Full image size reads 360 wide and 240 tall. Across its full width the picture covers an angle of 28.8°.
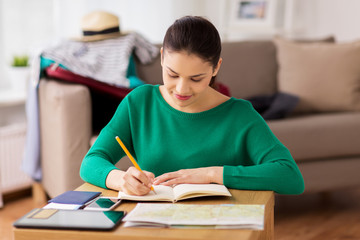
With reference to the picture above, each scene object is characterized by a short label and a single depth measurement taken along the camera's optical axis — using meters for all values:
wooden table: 1.48
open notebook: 1.70
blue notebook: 1.70
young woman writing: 1.82
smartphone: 1.66
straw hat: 3.67
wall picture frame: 5.23
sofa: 3.23
